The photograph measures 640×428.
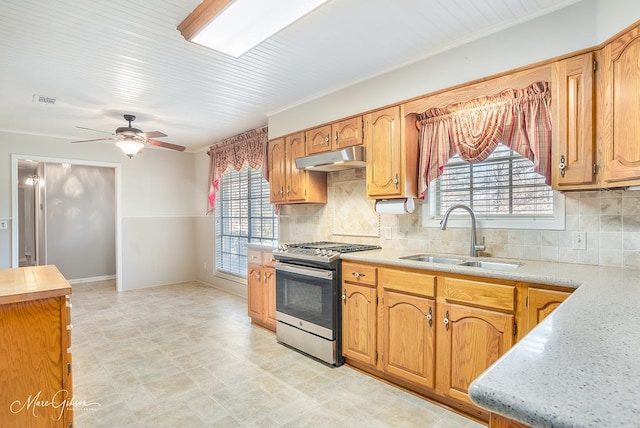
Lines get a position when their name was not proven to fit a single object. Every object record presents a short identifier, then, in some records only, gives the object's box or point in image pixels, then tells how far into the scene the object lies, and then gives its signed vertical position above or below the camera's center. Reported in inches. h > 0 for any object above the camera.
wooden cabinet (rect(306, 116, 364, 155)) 123.3 +27.8
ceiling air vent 135.3 +44.6
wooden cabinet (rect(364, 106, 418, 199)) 109.7 +17.6
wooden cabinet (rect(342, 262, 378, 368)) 104.7 -32.5
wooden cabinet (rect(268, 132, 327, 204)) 144.9 +14.2
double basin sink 92.7 -15.4
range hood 119.0 +17.8
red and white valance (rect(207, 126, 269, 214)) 183.6 +32.3
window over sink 94.2 +4.5
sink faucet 101.0 -8.6
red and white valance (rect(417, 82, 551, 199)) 86.0 +21.9
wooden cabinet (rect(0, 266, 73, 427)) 64.6 -27.9
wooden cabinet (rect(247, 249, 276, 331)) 146.3 -34.5
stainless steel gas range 113.8 -31.0
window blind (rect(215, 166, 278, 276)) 197.8 -4.7
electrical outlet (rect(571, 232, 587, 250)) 86.3 -8.1
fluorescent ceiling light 72.9 +43.4
